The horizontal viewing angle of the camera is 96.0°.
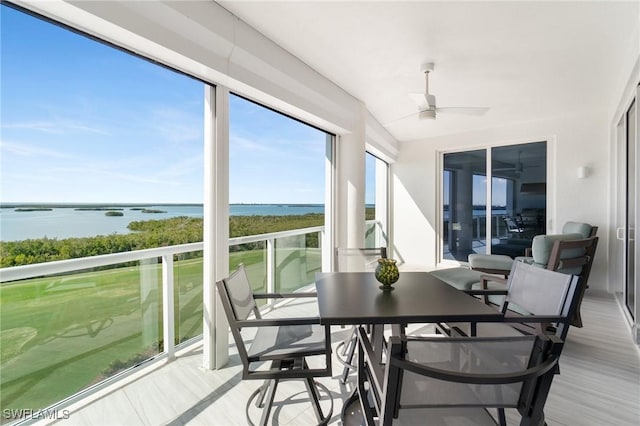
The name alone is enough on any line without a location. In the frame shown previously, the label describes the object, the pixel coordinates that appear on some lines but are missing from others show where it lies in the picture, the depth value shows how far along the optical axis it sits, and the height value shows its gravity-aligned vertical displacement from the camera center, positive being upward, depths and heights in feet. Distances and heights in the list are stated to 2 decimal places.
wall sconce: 15.42 +2.18
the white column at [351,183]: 13.58 +1.39
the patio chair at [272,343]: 4.80 -2.58
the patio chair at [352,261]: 8.35 -1.65
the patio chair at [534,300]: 4.84 -1.73
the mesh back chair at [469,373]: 2.81 -1.59
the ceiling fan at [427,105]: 10.27 +3.95
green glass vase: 6.10 -1.30
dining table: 4.56 -1.65
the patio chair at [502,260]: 11.59 -2.03
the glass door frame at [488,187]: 16.74 +1.61
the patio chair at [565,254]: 9.04 -1.36
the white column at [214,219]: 7.73 -0.18
